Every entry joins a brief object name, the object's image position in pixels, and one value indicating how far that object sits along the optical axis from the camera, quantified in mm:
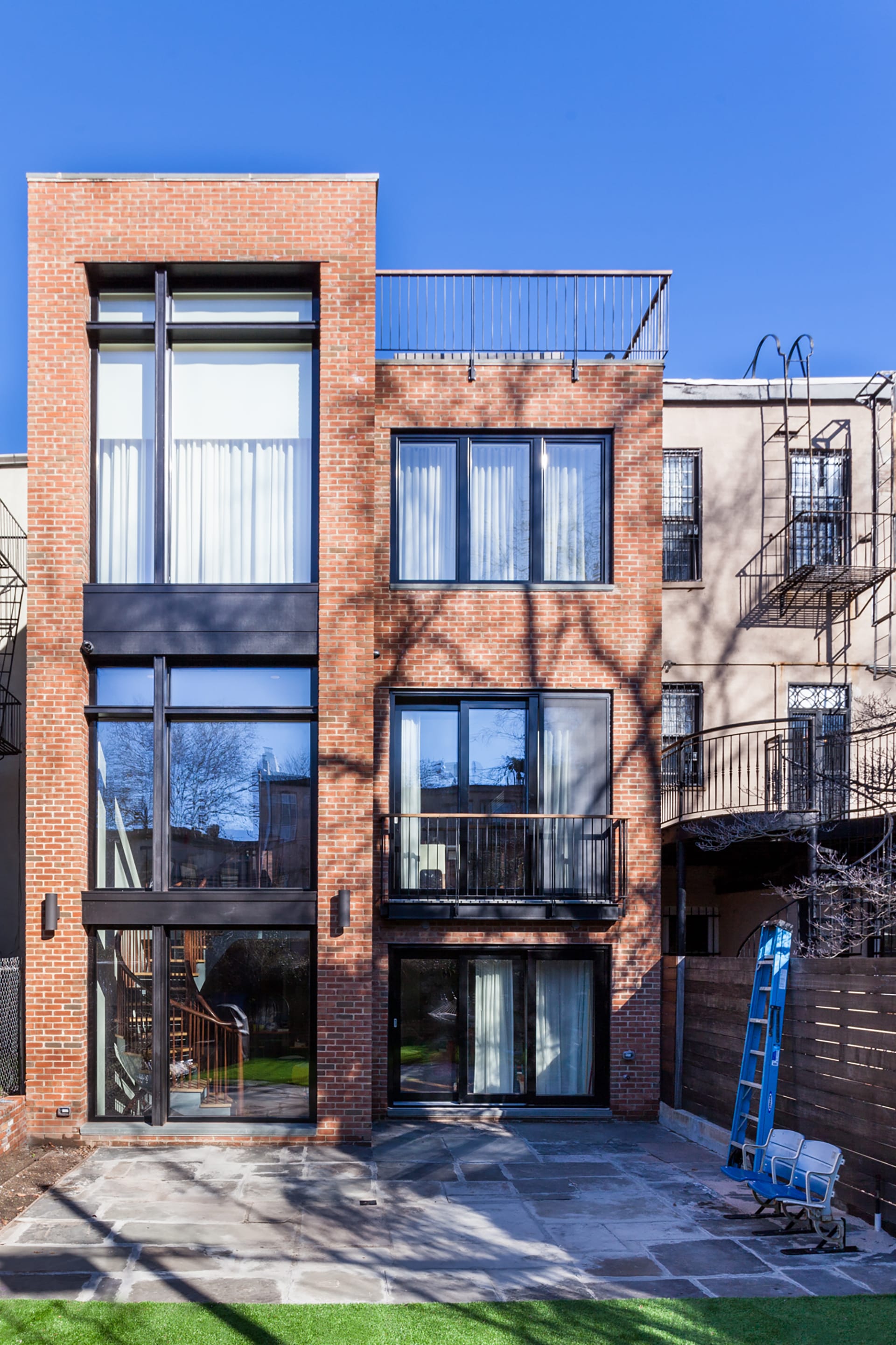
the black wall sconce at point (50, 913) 11148
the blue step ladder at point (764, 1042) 9367
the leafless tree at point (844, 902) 10297
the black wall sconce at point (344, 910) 11359
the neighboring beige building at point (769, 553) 15117
